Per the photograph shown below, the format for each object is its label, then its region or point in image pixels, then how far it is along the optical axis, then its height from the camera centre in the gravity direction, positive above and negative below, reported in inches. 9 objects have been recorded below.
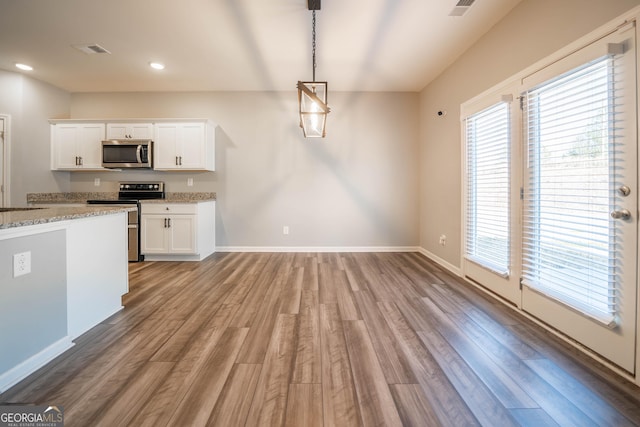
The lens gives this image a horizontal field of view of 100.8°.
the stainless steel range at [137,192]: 160.4 +12.6
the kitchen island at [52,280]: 54.3 -17.1
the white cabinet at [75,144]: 164.6 +41.9
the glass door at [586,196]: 58.2 +4.2
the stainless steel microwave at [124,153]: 160.1 +35.5
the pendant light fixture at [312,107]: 88.0 +36.7
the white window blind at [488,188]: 96.5 +9.5
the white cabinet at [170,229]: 155.6 -10.4
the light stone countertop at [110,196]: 173.3 +10.2
